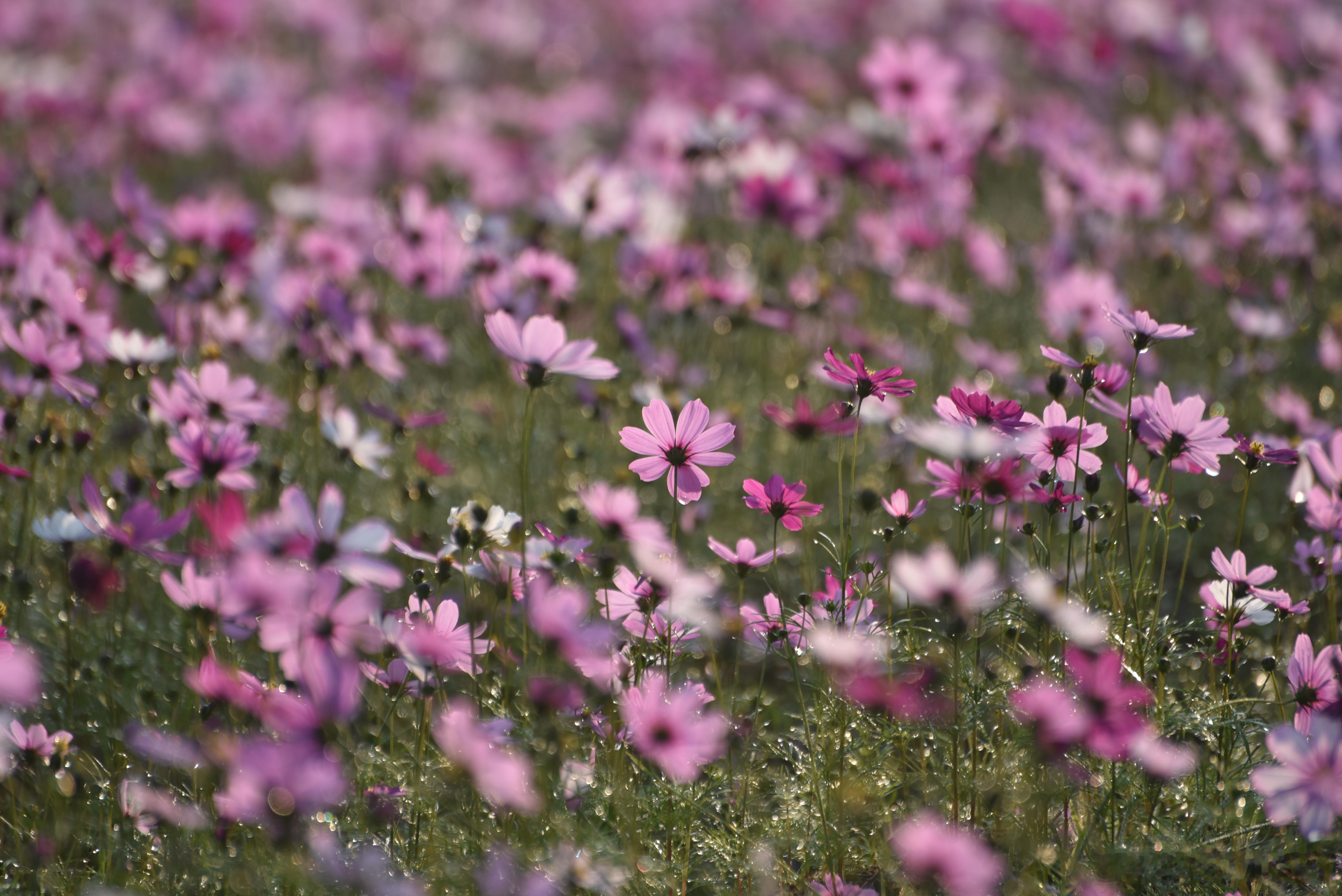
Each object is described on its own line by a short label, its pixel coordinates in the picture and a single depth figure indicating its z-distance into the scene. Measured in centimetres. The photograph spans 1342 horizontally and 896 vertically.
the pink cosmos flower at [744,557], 546
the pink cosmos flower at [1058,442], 545
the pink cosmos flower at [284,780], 520
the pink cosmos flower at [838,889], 537
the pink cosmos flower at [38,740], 541
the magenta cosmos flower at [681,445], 542
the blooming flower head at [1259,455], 546
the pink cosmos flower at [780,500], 544
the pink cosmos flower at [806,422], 549
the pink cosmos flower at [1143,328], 541
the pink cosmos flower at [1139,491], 547
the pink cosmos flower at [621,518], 548
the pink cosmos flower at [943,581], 526
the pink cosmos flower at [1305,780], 526
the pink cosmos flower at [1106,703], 527
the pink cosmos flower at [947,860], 523
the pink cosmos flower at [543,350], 544
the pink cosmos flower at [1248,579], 545
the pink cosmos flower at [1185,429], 543
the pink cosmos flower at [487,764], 522
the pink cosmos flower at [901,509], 548
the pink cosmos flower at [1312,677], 541
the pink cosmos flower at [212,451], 541
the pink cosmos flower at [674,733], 530
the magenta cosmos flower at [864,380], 542
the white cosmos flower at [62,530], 546
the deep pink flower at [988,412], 540
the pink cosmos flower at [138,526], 537
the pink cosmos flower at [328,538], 527
